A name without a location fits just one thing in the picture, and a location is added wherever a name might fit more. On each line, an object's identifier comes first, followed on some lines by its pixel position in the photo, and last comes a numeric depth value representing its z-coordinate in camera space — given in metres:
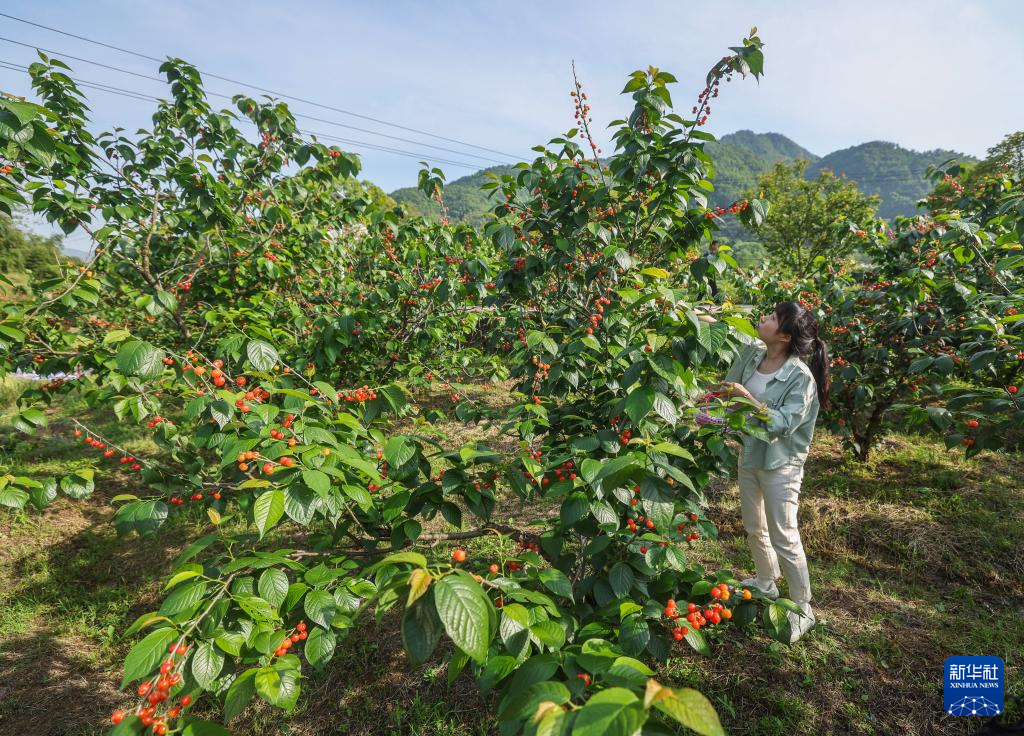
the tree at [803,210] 20.55
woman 2.62
